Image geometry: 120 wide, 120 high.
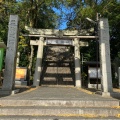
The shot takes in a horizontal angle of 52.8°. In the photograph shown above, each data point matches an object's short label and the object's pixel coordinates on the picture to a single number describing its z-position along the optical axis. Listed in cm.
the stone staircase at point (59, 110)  322
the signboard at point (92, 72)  993
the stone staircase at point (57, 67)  1105
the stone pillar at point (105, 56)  562
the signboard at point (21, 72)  1036
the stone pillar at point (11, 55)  556
